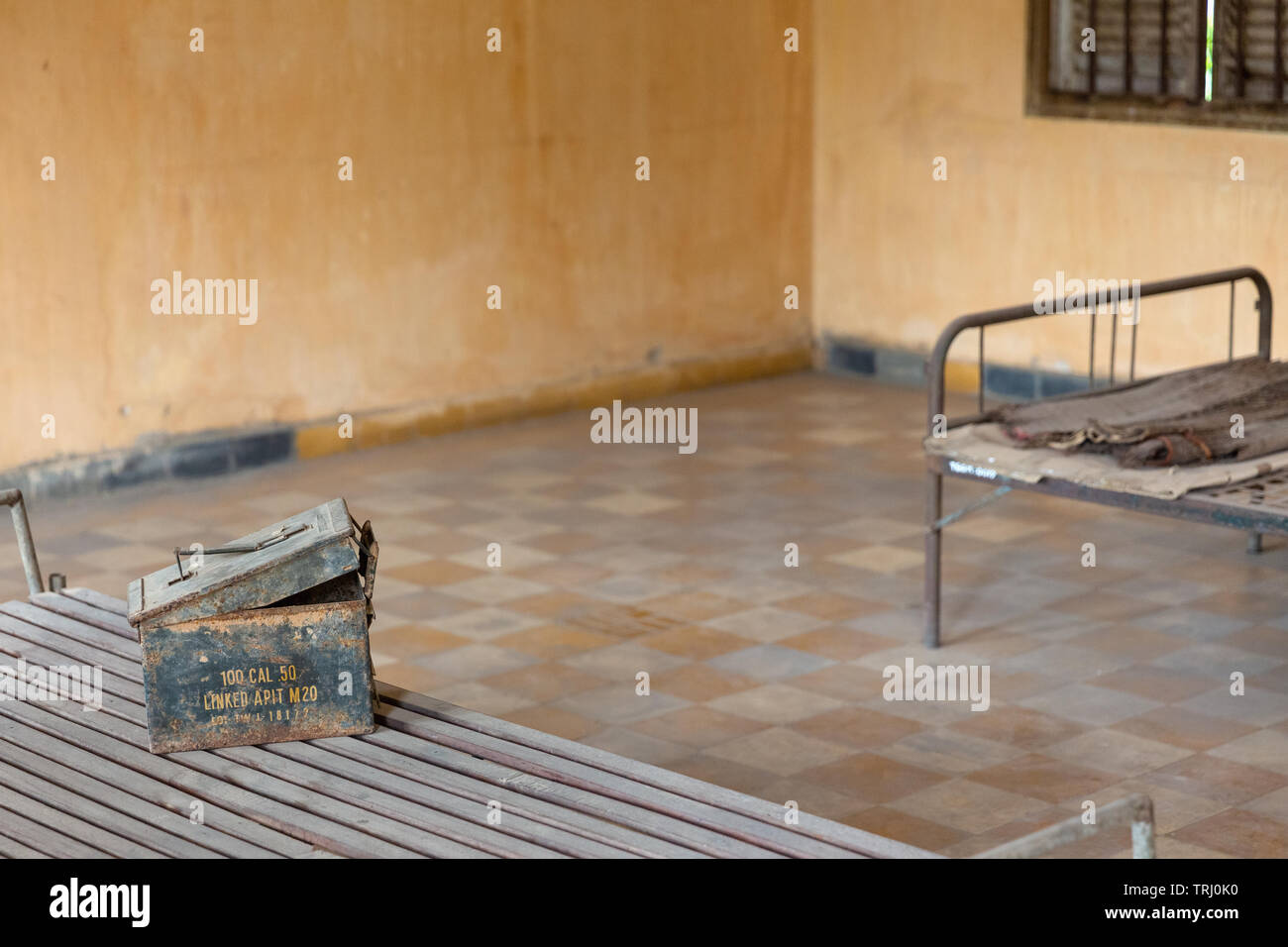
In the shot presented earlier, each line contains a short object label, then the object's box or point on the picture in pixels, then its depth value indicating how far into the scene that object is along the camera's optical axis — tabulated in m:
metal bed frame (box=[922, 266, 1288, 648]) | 5.23
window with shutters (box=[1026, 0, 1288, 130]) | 8.51
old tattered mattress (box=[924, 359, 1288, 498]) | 5.52
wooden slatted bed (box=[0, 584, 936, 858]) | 3.35
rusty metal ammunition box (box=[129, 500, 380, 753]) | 3.78
